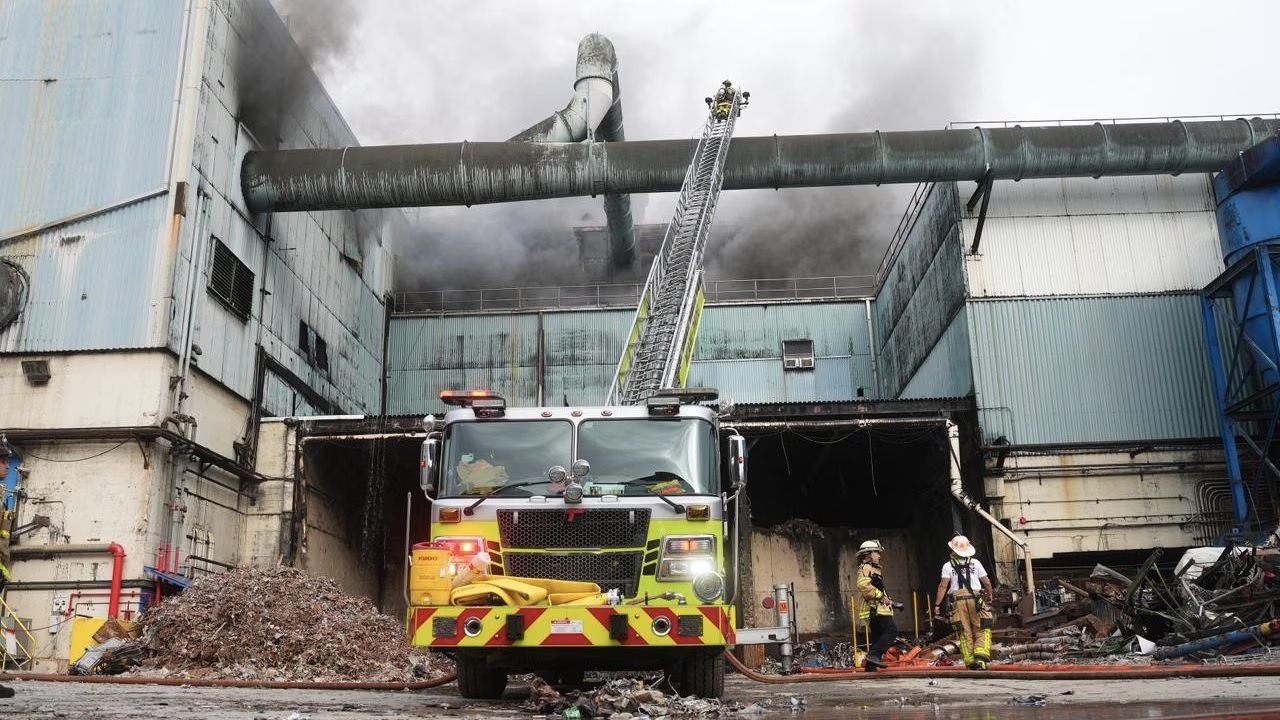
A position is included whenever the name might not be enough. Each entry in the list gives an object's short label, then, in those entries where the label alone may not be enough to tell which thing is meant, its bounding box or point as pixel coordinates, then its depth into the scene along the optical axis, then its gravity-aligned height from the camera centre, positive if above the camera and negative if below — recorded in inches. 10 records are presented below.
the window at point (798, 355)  1206.3 +309.1
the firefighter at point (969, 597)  455.2 +11.9
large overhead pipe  892.0 +392.7
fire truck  282.2 +26.4
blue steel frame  761.0 +190.2
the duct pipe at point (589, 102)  1057.5 +536.8
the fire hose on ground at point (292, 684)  409.7 -18.0
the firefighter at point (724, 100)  884.6 +438.9
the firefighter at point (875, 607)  457.7 +8.2
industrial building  737.6 +209.2
